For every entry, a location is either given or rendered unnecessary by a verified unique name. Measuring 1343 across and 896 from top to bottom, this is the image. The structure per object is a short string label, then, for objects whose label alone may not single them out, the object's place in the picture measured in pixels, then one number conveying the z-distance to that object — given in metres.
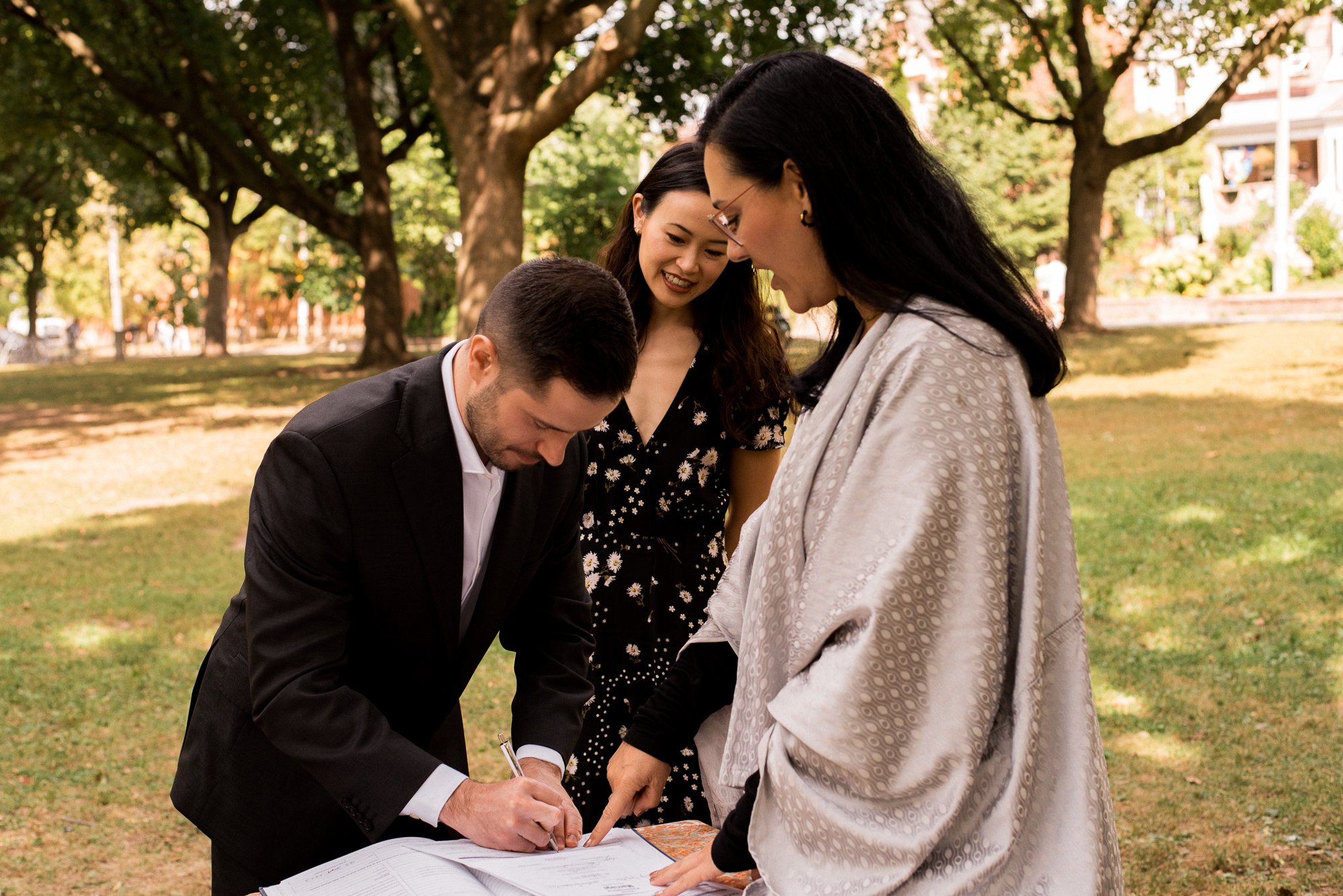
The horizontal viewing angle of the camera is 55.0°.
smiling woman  3.19
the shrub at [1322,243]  33.00
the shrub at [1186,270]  31.98
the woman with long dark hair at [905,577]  1.63
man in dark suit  2.09
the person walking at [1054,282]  30.25
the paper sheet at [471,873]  1.95
